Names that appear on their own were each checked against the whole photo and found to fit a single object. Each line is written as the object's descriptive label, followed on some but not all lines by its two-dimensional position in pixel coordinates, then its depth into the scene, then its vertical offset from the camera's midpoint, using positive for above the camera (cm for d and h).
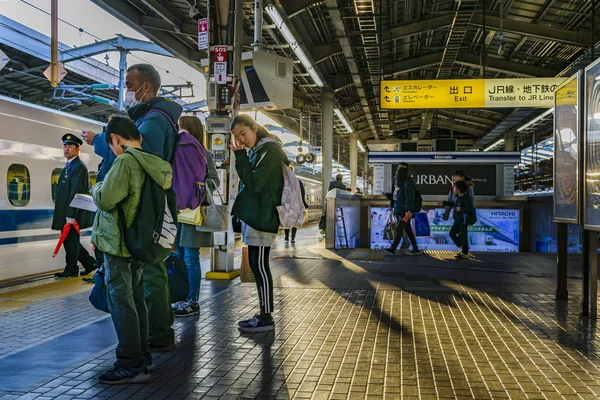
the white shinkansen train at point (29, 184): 827 +20
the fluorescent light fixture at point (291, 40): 1261 +377
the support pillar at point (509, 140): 2991 +291
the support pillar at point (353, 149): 3406 +276
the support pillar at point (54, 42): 725 +182
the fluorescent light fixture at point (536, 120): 2102 +307
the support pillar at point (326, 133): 2359 +260
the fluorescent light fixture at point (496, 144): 3428 +322
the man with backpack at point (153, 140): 446 +42
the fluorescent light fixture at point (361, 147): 4078 +376
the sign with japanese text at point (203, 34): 811 +214
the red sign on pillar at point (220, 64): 787 +171
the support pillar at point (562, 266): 662 -70
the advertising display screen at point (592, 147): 539 +47
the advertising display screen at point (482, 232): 1434 -74
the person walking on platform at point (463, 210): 1141 -19
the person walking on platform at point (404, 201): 1146 -3
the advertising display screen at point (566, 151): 602 +50
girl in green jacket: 513 -4
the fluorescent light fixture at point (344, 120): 2692 +373
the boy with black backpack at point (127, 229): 371 -19
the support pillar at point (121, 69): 1752 +369
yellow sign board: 1412 +247
